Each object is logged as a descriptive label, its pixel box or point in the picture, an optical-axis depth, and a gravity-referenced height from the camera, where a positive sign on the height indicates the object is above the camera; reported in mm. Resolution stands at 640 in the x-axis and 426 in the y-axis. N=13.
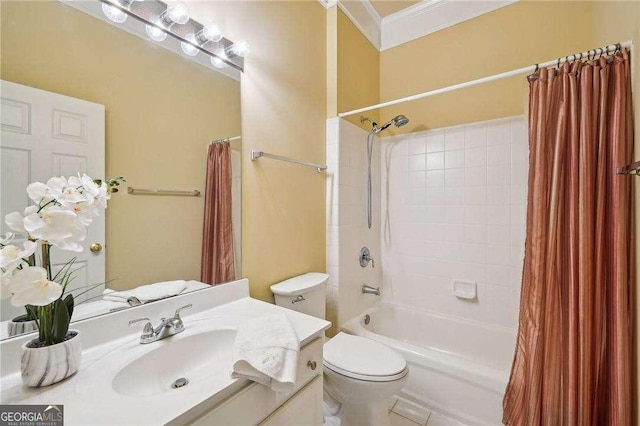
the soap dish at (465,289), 1981 -561
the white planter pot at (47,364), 626 -355
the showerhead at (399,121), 2006 +691
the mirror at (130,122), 754 +342
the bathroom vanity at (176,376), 594 -421
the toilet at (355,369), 1221 -717
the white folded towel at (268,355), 702 -386
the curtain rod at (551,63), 1095 +689
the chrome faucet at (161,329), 890 -392
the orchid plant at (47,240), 593 -66
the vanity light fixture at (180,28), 935 +733
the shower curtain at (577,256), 1036 -172
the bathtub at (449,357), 1387 -896
